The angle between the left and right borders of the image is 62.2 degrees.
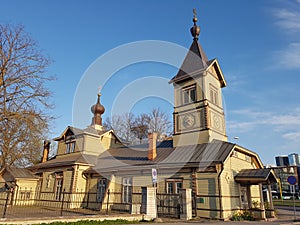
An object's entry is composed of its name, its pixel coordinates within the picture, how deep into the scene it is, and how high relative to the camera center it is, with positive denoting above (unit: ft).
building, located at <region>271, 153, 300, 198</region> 258.74 +27.34
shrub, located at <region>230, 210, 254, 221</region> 53.04 -4.42
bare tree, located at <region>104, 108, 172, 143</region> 126.04 +32.88
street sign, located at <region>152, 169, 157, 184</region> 43.97 +3.01
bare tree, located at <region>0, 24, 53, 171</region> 51.62 +14.62
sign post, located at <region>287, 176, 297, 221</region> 52.24 +3.16
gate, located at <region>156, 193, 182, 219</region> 51.99 -2.54
